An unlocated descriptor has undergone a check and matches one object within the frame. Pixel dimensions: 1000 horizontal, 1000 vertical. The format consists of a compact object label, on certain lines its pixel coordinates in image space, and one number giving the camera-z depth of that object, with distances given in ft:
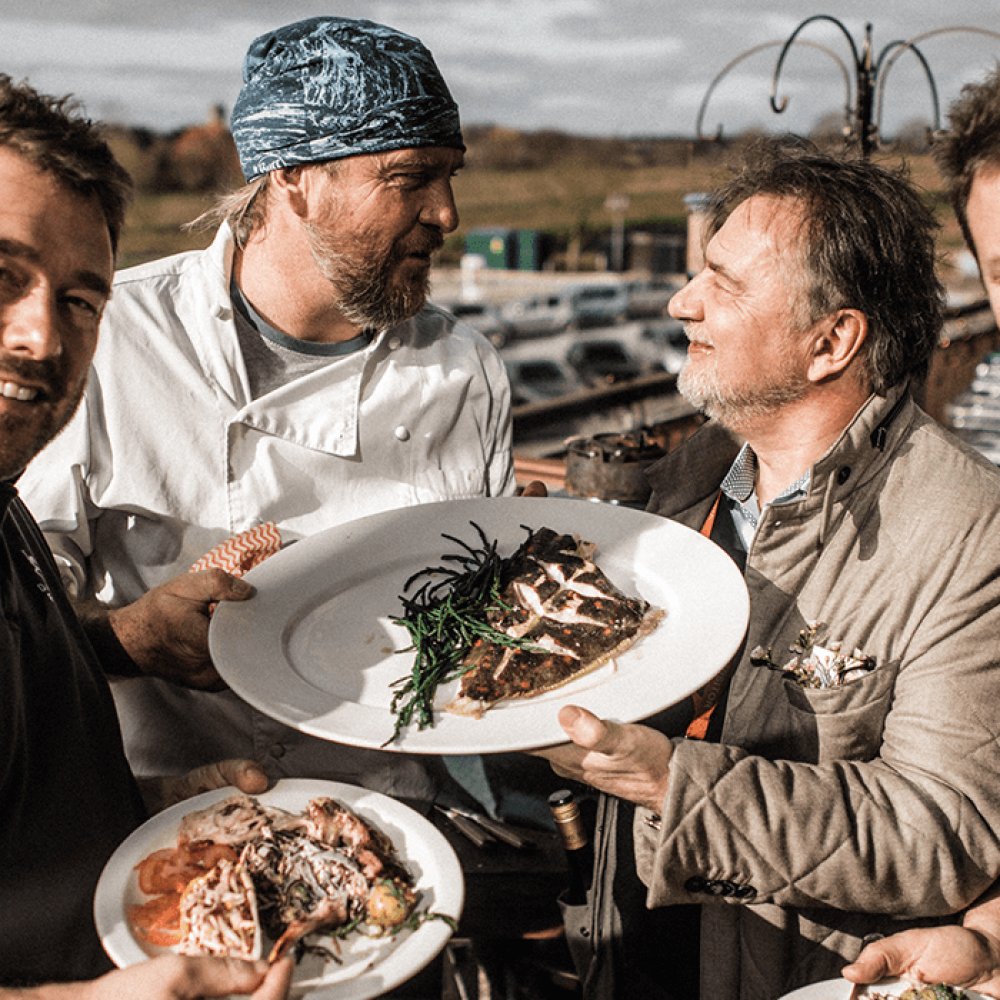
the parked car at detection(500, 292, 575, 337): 115.24
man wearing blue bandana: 8.68
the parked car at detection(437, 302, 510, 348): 106.73
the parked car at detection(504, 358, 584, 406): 74.28
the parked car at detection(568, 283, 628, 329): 118.40
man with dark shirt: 5.07
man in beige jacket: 6.04
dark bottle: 7.20
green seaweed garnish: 5.94
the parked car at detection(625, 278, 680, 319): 122.83
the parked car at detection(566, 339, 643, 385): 86.43
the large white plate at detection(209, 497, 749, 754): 5.47
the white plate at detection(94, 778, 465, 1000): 4.38
